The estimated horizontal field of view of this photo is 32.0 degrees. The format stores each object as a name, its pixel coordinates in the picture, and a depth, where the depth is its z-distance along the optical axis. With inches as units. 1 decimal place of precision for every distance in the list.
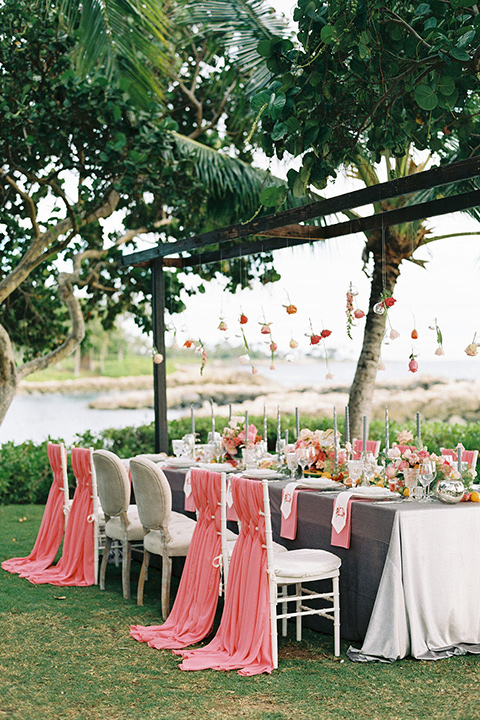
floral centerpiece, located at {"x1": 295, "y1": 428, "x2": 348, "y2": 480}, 211.3
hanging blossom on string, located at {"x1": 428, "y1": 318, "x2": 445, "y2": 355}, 217.9
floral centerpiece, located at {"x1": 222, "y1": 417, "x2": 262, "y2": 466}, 246.1
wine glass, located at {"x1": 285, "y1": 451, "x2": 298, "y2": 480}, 217.2
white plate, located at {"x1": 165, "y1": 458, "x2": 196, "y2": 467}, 252.7
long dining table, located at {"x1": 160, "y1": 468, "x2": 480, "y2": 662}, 165.2
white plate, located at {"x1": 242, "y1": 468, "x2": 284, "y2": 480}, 219.9
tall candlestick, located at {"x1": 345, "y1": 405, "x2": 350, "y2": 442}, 214.4
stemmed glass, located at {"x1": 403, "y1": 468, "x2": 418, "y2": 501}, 180.2
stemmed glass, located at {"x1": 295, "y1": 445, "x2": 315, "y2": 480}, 213.3
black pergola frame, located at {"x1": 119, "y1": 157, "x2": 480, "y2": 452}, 183.5
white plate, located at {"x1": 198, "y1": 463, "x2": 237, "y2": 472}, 238.8
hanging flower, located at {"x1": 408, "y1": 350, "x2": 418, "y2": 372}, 223.9
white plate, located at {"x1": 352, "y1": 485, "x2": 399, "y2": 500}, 181.5
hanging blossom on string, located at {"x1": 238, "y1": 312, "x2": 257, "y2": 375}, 266.3
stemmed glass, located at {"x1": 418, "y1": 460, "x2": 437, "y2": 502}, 177.6
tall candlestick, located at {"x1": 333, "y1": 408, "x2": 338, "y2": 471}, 209.7
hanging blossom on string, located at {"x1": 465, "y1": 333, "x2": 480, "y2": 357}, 205.8
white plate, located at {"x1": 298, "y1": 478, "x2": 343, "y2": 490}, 198.8
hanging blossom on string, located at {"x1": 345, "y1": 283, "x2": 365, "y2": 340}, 241.1
